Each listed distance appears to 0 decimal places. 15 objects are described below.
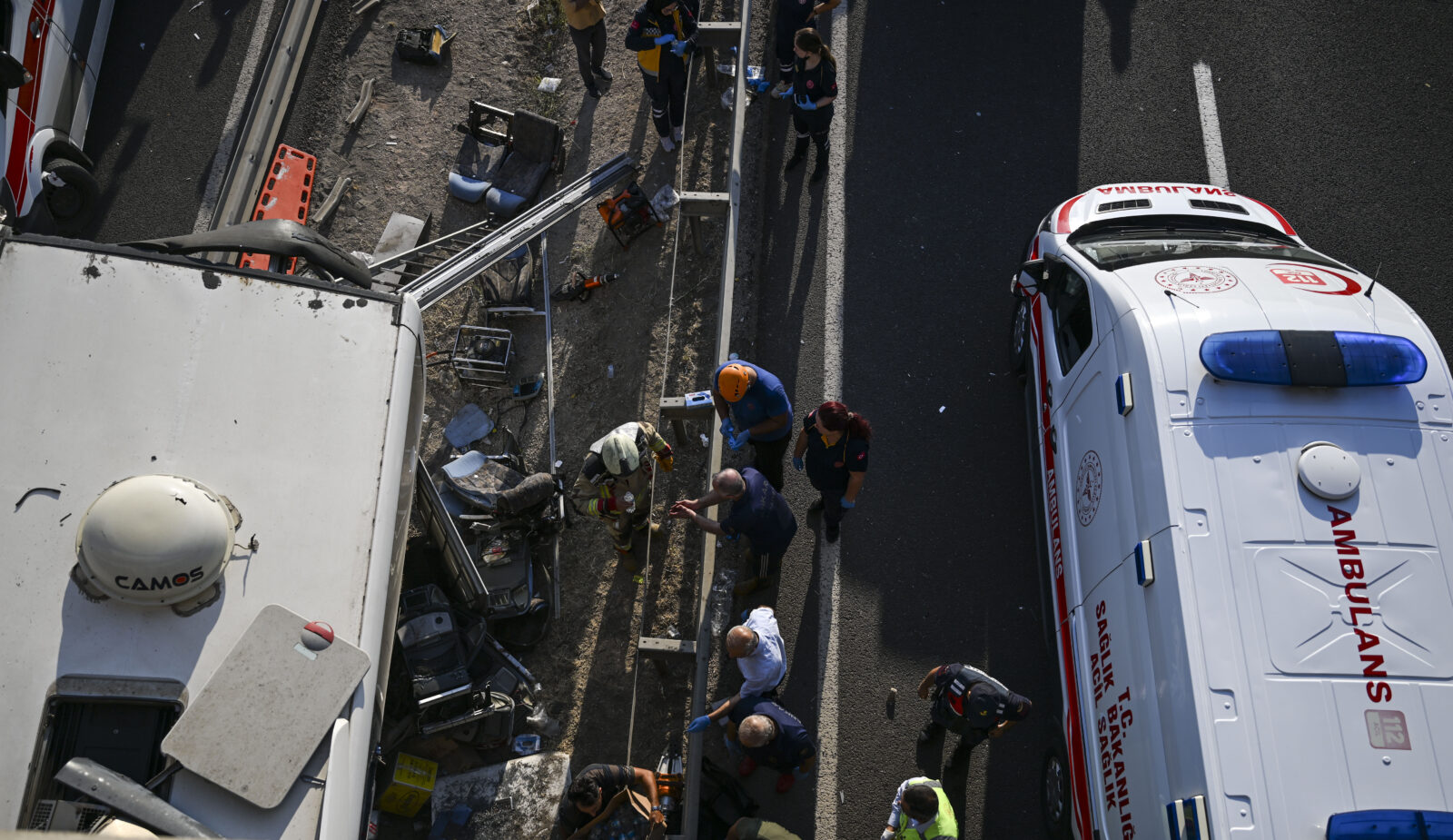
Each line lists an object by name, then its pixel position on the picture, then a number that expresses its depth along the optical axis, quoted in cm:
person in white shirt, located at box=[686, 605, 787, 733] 605
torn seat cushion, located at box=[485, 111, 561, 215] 944
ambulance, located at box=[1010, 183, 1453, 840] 480
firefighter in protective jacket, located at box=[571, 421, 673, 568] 682
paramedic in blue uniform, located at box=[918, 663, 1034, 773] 601
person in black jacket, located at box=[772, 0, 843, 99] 909
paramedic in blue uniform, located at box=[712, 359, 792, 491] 678
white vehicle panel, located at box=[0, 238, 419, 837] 470
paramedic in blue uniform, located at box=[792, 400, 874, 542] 646
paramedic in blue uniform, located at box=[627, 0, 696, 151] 882
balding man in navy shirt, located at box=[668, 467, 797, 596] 639
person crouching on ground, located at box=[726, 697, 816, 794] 584
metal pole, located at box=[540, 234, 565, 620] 857
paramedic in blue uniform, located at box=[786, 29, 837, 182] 811
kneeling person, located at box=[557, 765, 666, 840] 597
